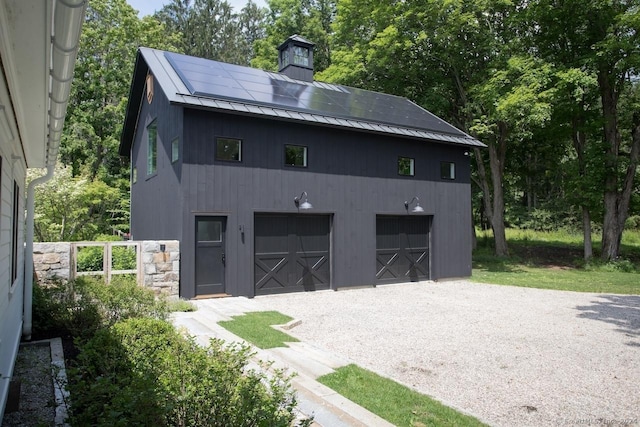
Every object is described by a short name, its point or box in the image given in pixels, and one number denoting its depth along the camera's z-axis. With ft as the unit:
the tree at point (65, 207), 56.65
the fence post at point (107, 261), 30.56
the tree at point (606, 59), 60.54
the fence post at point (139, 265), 31.60
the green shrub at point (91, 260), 37.10
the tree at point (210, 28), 115.65
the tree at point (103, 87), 77.47
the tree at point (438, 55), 63.87
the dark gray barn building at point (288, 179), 34.94
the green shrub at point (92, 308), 20.92
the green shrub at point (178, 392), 8.70
